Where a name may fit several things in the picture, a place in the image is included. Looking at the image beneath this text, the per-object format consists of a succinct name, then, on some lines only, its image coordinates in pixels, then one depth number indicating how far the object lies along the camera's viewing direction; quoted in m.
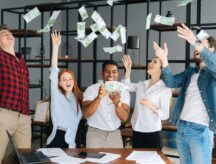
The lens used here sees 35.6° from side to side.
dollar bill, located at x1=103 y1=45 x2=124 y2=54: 3.17
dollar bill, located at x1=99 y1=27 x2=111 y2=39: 3.38
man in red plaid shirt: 2.67
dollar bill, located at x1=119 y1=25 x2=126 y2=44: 3.32
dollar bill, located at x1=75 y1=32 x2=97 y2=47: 3.38
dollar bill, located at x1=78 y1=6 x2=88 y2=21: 3.43
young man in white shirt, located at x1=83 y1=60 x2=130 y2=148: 2.68
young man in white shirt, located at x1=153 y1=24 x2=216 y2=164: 2.16
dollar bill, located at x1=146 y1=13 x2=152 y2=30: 3.06
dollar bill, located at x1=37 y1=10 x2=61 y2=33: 3.32
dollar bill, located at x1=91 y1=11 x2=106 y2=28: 3.25
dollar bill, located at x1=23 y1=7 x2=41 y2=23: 3.34
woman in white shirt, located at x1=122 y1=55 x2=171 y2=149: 2.65
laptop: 1.98
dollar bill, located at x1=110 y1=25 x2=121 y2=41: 3.41
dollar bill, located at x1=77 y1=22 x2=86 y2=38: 3.45
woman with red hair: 2.65
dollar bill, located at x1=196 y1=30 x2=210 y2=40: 2.44
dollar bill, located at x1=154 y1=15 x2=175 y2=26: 2.96
